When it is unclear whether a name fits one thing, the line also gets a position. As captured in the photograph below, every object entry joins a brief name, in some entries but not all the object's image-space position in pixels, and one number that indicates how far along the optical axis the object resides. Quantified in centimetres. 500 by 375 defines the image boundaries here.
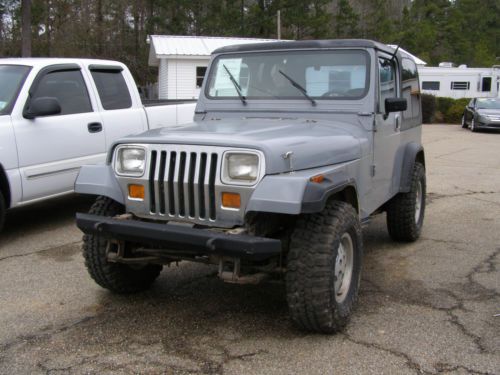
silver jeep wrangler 339
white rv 3278
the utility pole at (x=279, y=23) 3207
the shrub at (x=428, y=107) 2872
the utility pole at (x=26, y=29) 2358
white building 2552
